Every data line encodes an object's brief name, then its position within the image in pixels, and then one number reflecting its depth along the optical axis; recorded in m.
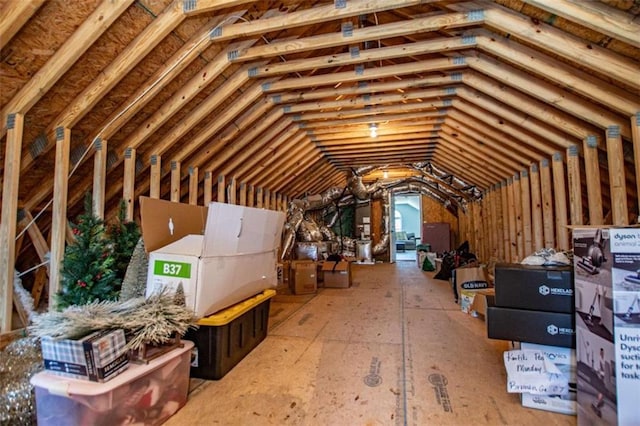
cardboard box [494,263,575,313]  1.62
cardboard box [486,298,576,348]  1.60
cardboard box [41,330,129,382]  1.27
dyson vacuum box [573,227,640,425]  1.23
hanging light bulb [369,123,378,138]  4.66
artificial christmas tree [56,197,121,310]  2.56
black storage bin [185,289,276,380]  1.96
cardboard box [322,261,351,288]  5.00
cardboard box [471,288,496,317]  3.07
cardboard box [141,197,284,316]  1.87
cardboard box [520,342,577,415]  1.60
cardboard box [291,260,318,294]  4.60
